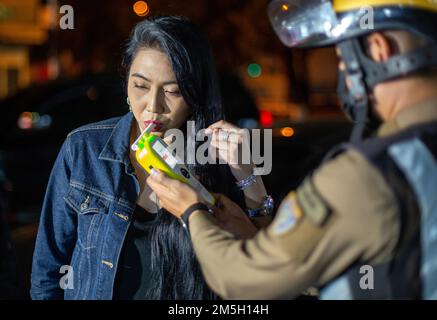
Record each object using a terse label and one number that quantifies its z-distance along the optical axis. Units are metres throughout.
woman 2.63
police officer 1.75
